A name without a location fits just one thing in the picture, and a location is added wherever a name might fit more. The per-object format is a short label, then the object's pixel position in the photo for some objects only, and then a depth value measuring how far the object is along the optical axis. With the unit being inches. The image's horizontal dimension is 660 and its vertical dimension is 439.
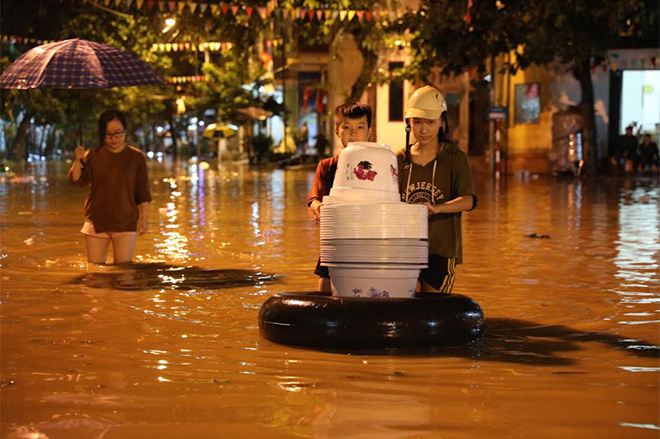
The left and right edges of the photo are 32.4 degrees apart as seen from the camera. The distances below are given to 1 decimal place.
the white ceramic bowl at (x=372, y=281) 271.9
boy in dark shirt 290.0
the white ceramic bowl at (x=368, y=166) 262.5
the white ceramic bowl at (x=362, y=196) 264.5
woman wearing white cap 281.4
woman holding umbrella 417.5
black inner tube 271.0
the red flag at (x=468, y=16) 976.3
